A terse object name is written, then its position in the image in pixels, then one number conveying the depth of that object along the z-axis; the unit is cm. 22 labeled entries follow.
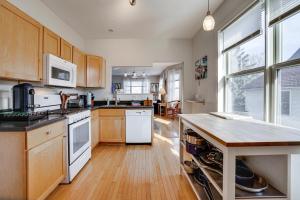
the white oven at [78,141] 162
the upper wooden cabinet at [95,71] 281
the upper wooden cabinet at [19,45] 119
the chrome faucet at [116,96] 328
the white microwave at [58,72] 167
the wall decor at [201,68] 270
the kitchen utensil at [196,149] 139
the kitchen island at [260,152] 77
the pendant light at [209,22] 145
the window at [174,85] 595
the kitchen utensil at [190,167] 158
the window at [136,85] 878
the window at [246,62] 152
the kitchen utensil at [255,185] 91
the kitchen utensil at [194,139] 141
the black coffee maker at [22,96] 138
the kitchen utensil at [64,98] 218
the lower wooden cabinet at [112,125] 277
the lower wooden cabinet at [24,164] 104
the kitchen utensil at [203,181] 123
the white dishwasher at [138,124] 275
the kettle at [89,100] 282
